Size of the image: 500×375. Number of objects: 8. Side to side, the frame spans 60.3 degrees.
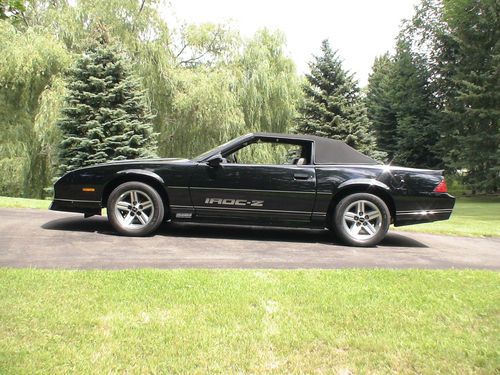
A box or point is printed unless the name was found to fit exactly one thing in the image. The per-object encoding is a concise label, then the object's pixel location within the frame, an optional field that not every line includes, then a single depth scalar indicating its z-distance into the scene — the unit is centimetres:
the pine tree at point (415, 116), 3058
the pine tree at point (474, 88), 2573
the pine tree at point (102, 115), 1493
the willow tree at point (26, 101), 1560
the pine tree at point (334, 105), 2056
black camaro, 561
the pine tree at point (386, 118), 3419
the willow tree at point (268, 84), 1861
